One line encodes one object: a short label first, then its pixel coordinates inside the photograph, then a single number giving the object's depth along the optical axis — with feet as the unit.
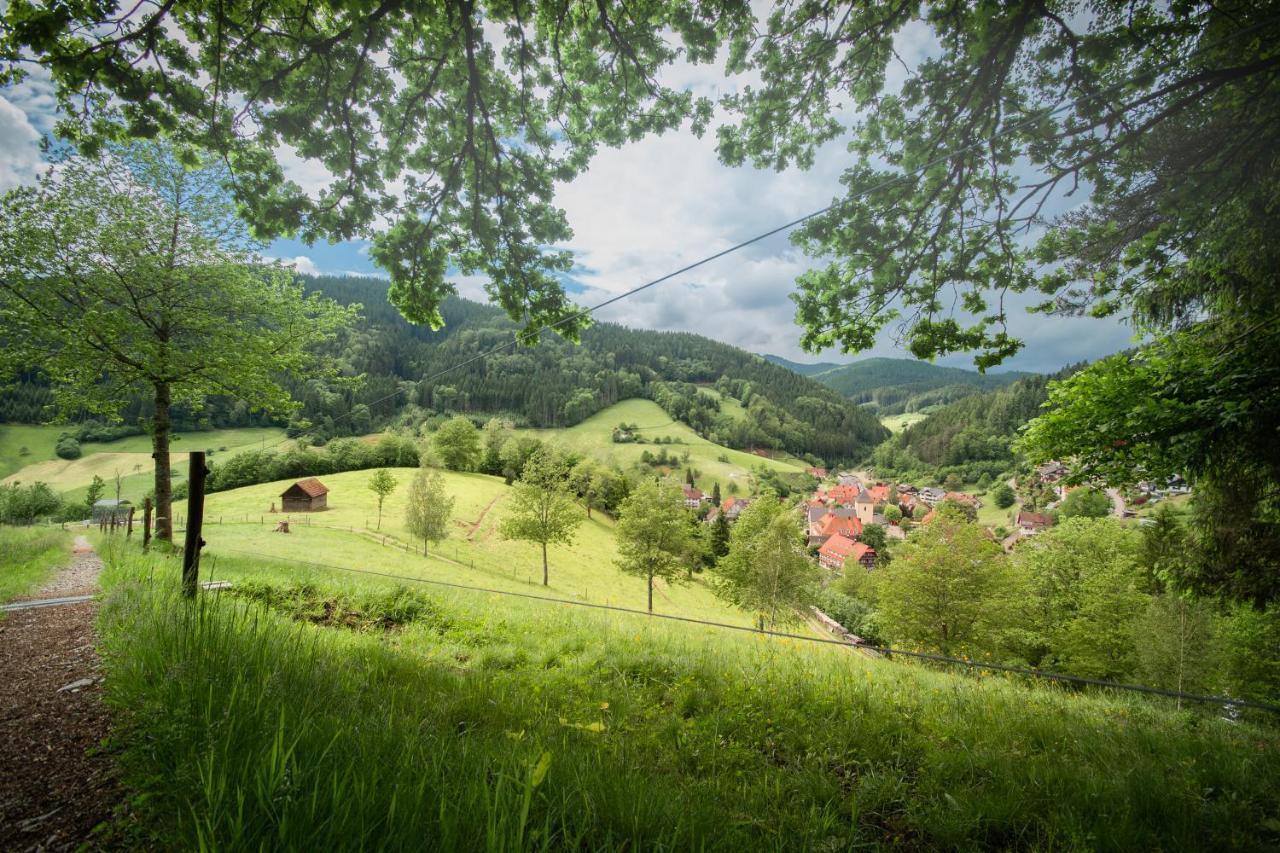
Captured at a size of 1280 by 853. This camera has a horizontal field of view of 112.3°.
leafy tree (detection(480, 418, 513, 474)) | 217.36
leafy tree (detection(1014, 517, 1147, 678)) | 68.18
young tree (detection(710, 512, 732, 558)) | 165.33
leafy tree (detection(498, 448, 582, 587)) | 110.63
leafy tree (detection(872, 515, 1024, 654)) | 70.59
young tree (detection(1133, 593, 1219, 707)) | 52.03
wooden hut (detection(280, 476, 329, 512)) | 127.75
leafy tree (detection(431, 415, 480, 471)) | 200.75
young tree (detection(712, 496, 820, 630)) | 89.20
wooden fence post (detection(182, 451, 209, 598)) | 17.47
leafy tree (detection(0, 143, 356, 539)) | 33.32
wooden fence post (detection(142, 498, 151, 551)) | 38.42
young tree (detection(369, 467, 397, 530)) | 128.40
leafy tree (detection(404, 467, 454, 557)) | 105.81
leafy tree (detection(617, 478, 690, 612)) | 106.83
